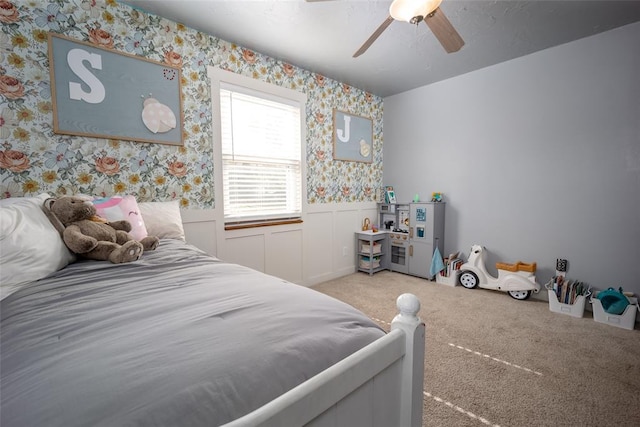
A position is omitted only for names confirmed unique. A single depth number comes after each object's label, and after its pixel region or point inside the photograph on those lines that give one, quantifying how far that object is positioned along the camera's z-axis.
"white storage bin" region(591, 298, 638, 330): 2.28
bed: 0.54
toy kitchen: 3.57
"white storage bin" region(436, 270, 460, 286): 3.35
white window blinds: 2.71
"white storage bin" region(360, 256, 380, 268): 3.87
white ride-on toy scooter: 2.90
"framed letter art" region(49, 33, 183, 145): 1.87
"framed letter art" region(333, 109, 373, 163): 3.68
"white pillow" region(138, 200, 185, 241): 1.94
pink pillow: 1.68
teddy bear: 1.39
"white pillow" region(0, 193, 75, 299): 1.14
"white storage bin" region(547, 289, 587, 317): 2.51
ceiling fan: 1.55
